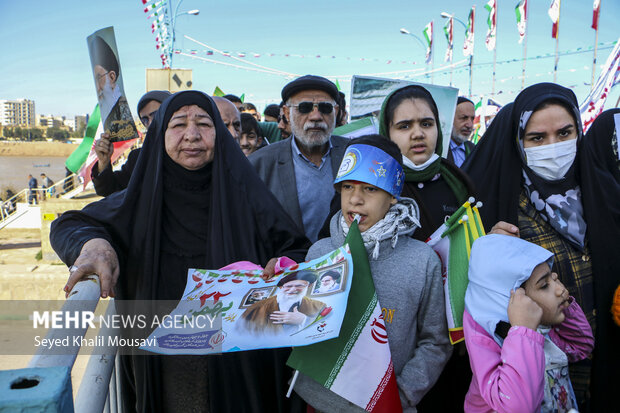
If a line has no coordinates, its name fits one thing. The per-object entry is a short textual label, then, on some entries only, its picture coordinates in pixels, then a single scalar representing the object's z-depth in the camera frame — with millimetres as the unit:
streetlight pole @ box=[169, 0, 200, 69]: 17825
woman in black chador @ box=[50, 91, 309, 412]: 2016
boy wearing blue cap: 1724
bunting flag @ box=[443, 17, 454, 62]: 23203
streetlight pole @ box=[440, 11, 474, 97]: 21839
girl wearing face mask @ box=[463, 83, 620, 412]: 2074
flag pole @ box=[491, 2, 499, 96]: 23250
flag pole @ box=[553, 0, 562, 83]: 19077
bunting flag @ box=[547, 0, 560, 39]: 16844
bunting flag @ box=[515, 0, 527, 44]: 18811
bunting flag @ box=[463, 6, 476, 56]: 21906
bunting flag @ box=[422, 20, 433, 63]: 23281
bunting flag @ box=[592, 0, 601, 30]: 14093
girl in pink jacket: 1467
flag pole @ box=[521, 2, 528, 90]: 21584
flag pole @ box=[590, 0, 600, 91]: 14273
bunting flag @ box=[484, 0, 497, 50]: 21094
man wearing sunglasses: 3262
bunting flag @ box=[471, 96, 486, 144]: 12339
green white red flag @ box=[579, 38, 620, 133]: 6223
